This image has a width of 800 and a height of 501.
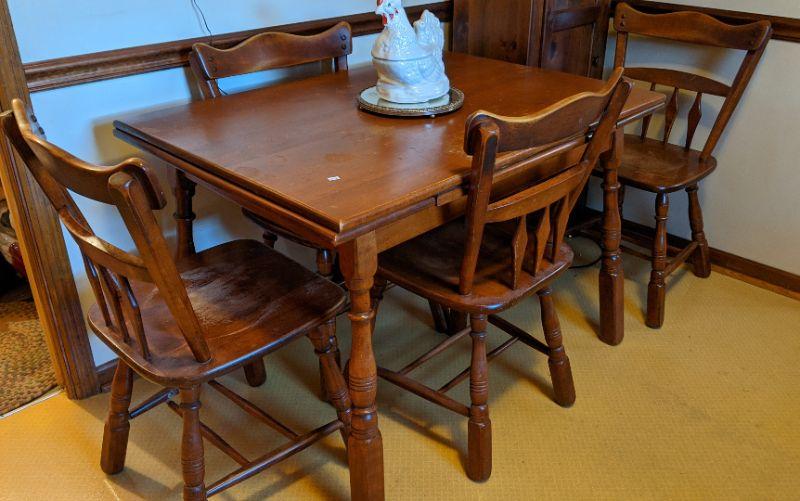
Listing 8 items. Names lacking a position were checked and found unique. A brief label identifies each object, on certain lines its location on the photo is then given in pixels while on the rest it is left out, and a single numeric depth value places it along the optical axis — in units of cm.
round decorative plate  165
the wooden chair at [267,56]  181
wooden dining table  125
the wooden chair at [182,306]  112
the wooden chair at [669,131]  213
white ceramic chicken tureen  162
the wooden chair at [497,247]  133
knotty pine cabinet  221
